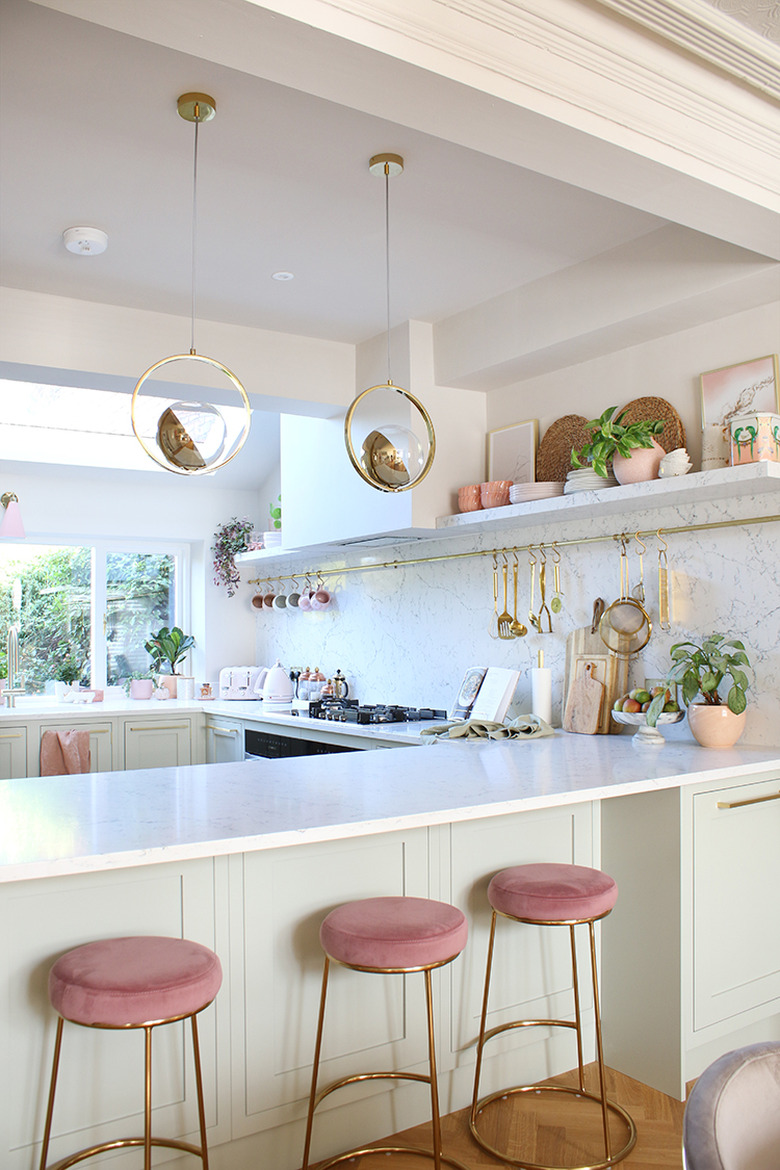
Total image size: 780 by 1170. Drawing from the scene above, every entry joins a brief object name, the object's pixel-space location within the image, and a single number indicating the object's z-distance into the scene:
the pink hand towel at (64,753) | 4.60
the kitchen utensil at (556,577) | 3.62
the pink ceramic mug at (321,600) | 5.05
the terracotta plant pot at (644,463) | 3.08
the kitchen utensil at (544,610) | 3.71
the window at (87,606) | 5.47
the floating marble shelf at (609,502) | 2.73
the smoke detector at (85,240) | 2.86
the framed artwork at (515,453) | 3.75
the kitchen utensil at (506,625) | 3.83
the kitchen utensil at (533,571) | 3.77
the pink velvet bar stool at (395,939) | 1.87
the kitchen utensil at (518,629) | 3.77
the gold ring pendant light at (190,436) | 2.41
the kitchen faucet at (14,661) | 5.37
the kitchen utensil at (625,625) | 3.30
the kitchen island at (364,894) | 1.84
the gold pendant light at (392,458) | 2.69
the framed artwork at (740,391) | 2.90
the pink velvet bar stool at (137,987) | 1.58
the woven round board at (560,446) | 3.55
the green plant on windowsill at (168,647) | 5.77
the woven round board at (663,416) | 3.14
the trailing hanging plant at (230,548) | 5.84
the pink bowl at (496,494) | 3.66
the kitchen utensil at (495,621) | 3.91
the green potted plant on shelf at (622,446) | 3.07
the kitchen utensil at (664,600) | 3.19
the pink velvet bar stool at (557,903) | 2.15
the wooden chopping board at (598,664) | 3.36
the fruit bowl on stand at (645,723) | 3.01
